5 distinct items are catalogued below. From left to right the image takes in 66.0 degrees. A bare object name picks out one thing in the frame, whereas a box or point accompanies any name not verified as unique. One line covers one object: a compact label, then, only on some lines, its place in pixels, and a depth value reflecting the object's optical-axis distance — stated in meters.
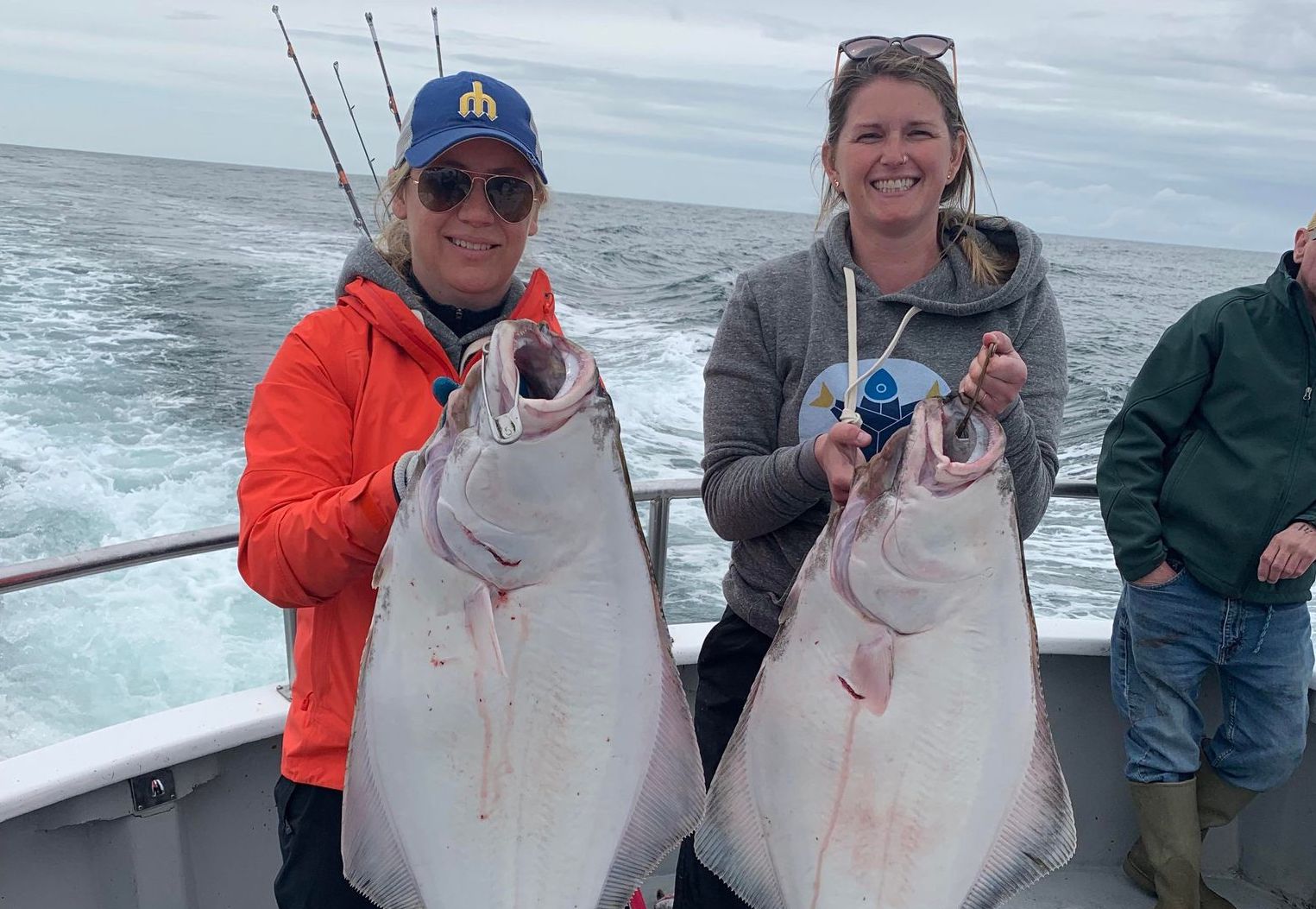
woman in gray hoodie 1.77
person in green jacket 2.63
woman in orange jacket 1.46
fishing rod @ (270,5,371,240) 2.99
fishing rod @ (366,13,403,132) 2.64
